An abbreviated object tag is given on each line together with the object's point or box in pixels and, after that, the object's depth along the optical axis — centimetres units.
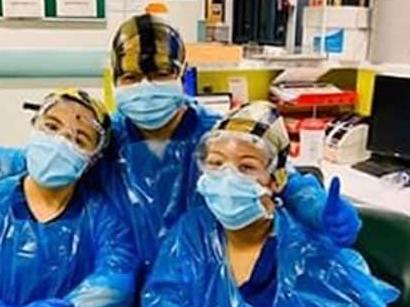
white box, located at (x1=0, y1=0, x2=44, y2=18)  339
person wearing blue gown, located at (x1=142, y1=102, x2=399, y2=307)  131
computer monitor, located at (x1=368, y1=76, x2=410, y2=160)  265
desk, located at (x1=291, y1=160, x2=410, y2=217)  224
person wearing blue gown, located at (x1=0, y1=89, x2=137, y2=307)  138
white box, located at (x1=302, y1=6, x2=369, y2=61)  316
